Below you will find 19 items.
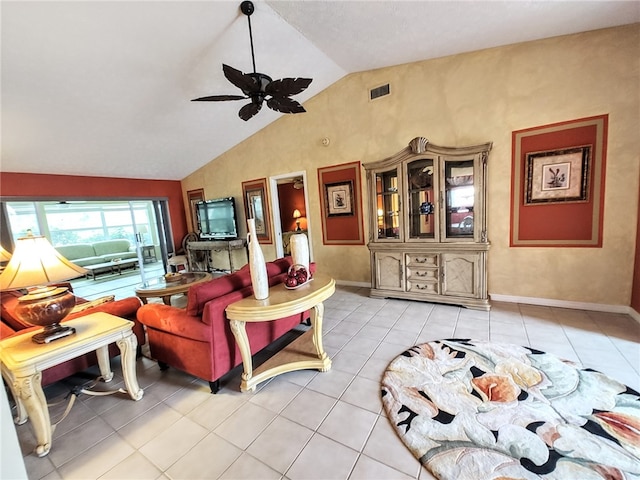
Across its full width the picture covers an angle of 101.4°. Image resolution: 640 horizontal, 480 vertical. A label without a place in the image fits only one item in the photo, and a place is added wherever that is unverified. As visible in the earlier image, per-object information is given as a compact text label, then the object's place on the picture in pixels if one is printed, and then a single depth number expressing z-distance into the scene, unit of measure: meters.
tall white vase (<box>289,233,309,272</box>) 2.34
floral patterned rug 1.34
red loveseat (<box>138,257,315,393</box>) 1.97
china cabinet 3.18
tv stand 5.78
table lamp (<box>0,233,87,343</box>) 1.60
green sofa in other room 7.35
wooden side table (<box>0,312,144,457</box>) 1.55
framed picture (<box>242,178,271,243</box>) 5.30
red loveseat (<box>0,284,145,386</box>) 2.08
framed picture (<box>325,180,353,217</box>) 4.38
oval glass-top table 3.32
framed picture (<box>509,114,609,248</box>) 2.81
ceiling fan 2.35
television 5.76
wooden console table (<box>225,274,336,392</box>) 1.86
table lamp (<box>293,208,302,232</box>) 6.78
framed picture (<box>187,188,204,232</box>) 6.25
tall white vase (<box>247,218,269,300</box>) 1.99
